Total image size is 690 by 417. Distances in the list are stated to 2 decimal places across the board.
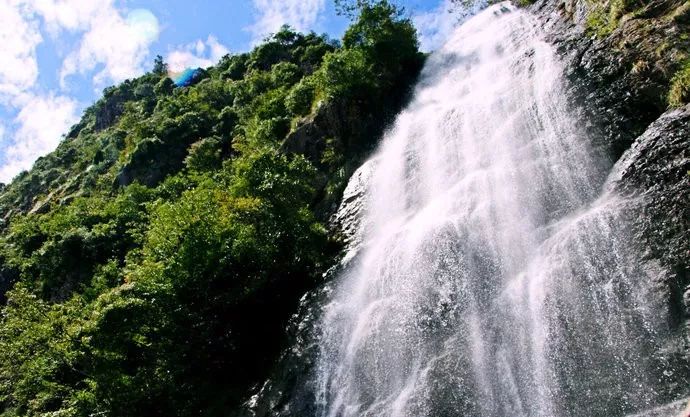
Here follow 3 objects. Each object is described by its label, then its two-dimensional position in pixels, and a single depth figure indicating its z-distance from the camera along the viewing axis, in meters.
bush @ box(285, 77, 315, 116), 32.91
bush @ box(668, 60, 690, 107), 14.07
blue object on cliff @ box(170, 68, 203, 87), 84.25
